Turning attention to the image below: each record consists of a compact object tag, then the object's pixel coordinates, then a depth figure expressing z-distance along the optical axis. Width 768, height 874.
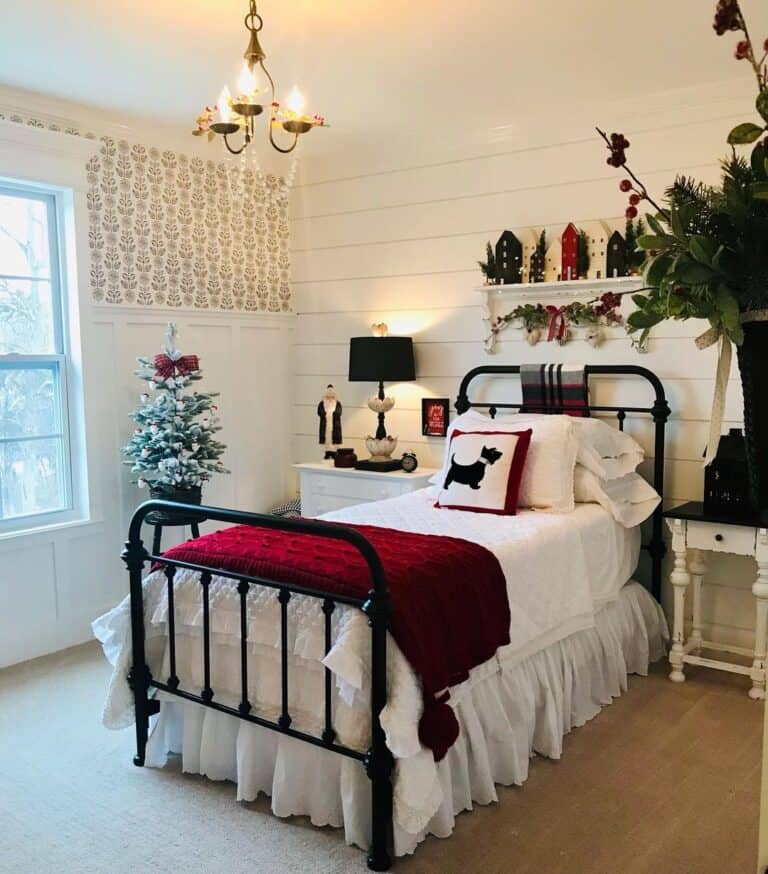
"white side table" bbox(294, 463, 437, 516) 4.36
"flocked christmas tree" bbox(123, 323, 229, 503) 3.96
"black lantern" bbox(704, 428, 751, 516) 3.37
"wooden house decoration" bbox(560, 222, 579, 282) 3.98
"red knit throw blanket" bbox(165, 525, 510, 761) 2.29
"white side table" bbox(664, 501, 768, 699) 3.30
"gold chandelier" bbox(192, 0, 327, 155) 2.38
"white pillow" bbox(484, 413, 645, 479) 3.54
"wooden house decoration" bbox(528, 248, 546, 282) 4.09
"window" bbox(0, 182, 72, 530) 3.87
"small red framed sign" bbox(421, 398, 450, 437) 4.57
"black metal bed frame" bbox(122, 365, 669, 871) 2.23
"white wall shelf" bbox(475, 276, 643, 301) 3.84
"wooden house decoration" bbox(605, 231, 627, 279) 3.85
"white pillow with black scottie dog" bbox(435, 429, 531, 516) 3.42
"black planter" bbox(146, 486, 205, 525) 3.80
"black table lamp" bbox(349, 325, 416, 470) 4.46
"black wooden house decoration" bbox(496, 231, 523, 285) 4.18
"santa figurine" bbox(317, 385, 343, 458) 4.86
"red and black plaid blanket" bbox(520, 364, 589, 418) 3.99
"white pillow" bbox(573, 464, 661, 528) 3.52
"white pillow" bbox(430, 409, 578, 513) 3.43
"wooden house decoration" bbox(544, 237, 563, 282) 4.07
